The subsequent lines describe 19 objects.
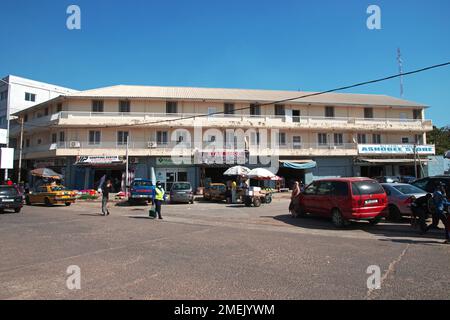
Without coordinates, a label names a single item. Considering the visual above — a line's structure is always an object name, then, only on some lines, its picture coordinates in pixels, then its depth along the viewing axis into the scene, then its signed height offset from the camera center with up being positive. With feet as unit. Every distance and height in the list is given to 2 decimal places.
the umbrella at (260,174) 72.12 +0.67
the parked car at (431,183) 39.92 -1.02
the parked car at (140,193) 71.26 -3.45
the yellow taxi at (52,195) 70.03 -3.86
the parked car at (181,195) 74.59 -4.16
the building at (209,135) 102.17 +14.77
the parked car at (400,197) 39.73 -2.73
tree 158.78 +20.55
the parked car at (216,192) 77.61 -3.73
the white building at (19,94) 145.48 +41.37
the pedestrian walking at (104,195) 51.80 -2.80
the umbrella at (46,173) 93.72 +1.69
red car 36.29 -2.89
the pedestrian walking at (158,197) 47.29 -2.95
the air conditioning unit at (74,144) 100.32 +11.05
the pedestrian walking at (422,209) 33.14 -3.63
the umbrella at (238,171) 77.50 +1.53
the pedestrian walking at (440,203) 30.58 -2.74
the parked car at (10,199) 54.93 -3.53
